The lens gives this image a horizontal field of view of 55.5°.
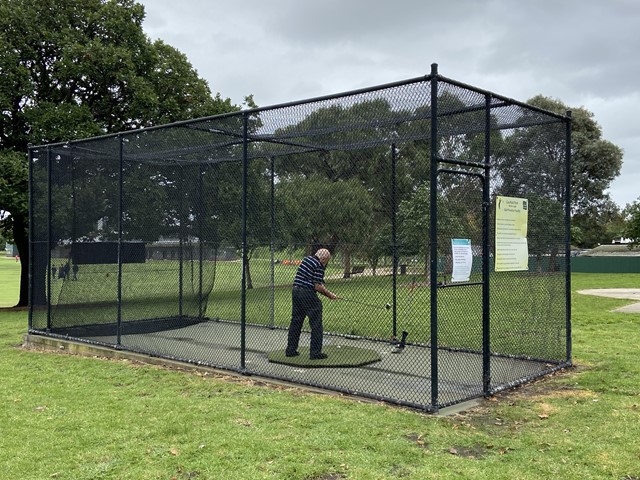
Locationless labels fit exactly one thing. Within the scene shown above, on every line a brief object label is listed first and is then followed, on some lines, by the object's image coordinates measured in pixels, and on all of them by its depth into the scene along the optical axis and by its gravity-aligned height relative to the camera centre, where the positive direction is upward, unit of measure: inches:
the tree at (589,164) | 1379.2 +183.0
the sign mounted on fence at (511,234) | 241.9 +4.0
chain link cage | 235.6 +2.9
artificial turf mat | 282.5 -56.0
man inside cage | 286.2 -24.0
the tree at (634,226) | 1371.8 +43.5
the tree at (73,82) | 569.3 +162.6
